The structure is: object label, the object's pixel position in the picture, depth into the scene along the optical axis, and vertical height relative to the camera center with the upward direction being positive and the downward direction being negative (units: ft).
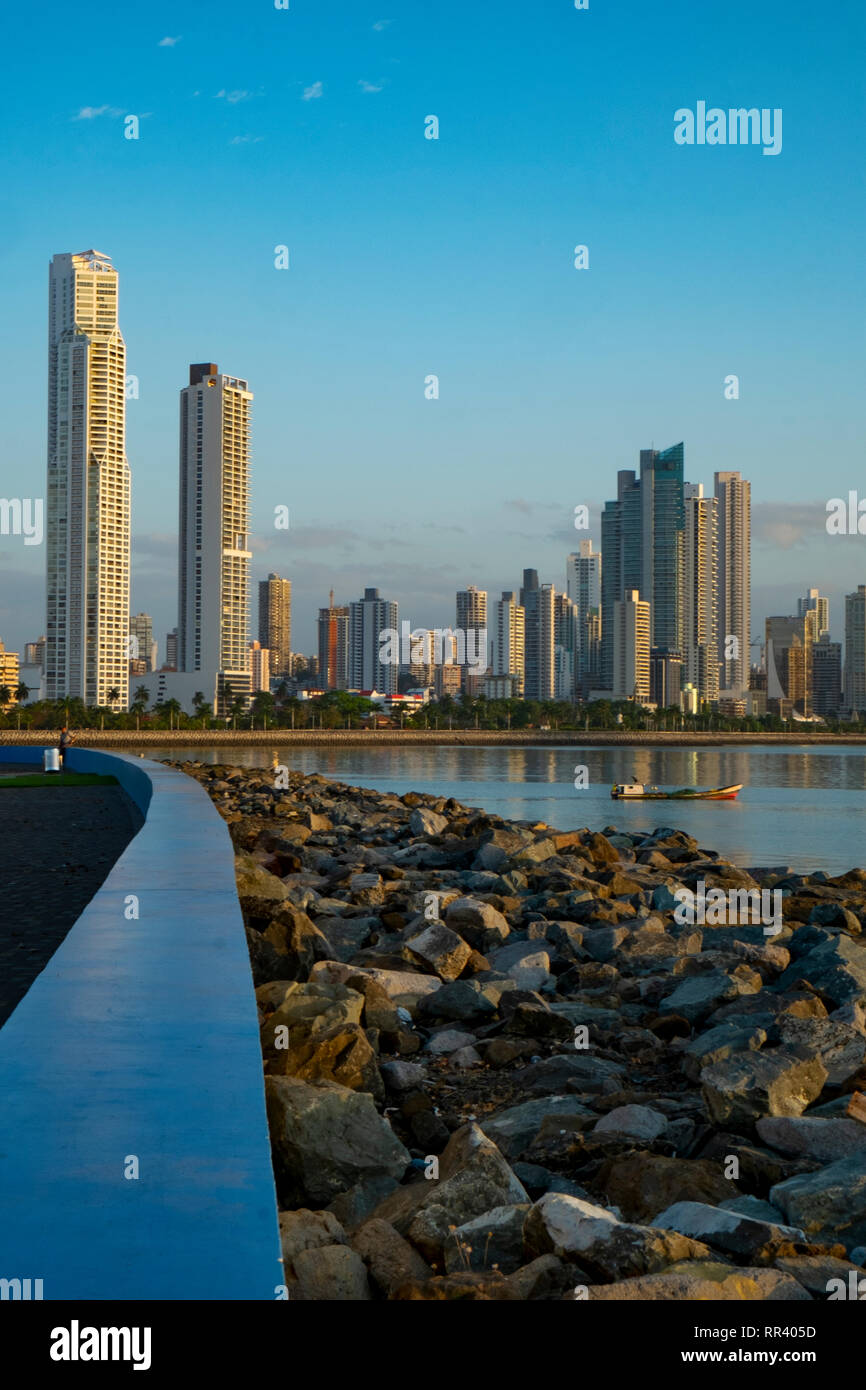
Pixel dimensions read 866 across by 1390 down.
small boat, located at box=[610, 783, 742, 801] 189.88 -14.99
